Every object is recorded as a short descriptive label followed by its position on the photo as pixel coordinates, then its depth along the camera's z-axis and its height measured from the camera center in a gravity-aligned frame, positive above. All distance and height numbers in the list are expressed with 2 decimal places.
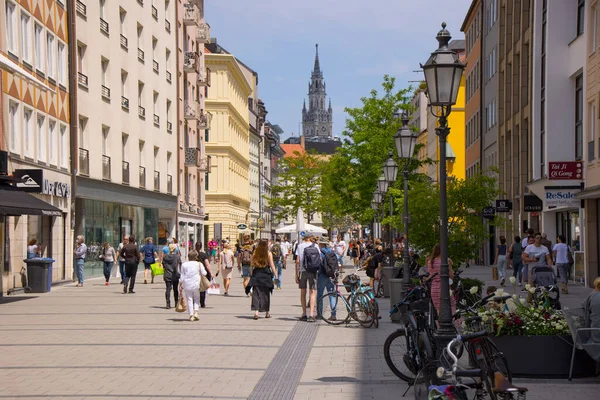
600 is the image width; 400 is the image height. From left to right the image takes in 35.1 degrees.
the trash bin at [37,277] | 28.00 -1.33
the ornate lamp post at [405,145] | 20.16 +1.79
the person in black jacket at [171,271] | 22.51 -0.96
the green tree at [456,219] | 22.00 +0.22
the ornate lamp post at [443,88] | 10.84 +1.64
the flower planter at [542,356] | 11.06 -1.51
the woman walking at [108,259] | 33.47 -0.98
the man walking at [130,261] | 28.91 -0.91
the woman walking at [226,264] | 27.72 -0.99
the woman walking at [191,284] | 19.48 -1.10
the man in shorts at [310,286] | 19.39 -1.16
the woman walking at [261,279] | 19.80 -1.03
